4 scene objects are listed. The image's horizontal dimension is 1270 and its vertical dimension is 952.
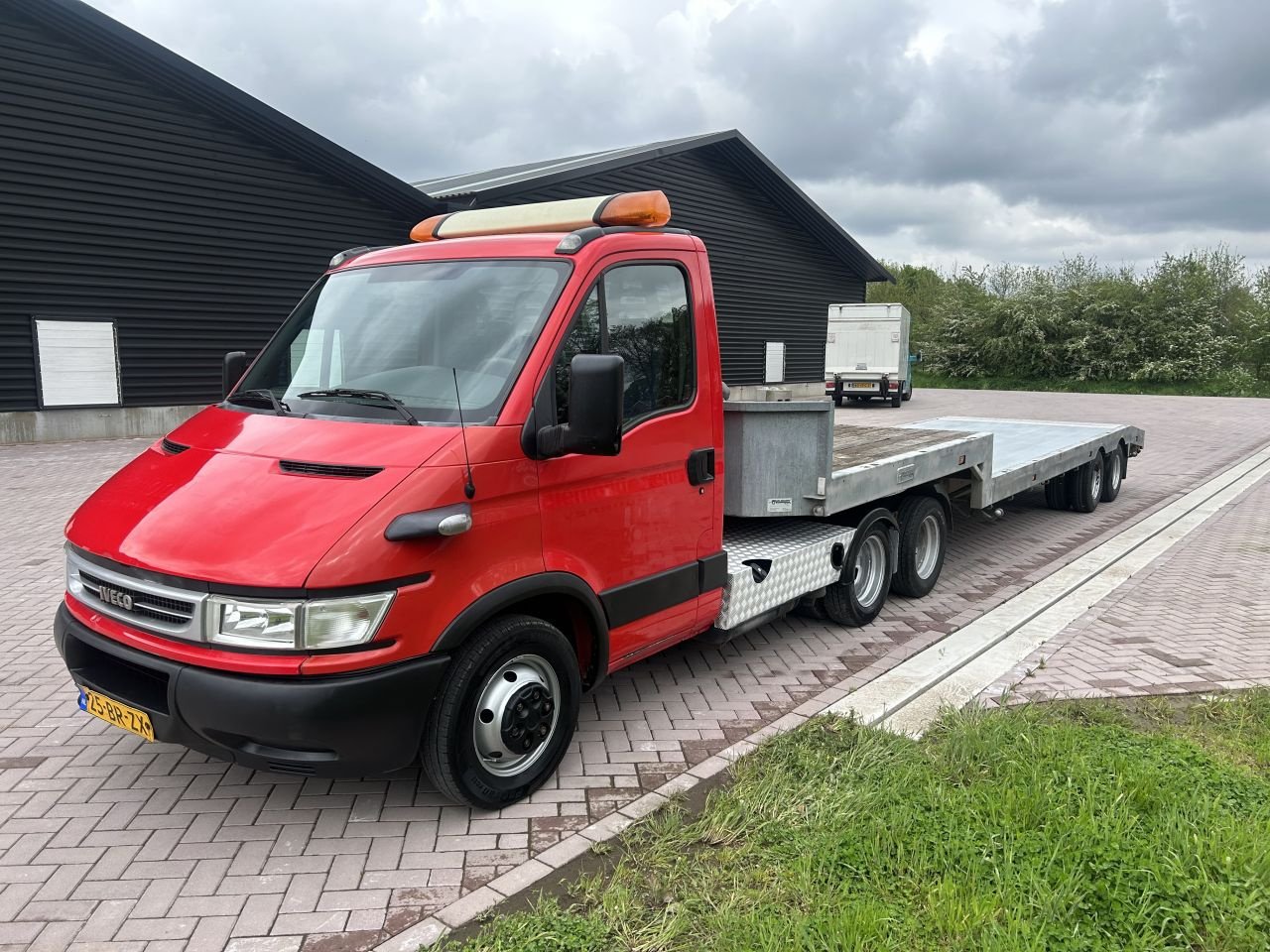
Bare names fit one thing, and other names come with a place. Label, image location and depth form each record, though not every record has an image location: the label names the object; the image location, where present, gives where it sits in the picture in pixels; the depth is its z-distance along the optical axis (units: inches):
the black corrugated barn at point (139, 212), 518.0
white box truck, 1043.9
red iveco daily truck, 117.3
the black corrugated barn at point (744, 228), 778.2
